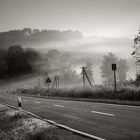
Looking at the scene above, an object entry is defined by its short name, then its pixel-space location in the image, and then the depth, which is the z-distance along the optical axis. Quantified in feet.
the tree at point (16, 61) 454.81
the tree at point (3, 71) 528.42
